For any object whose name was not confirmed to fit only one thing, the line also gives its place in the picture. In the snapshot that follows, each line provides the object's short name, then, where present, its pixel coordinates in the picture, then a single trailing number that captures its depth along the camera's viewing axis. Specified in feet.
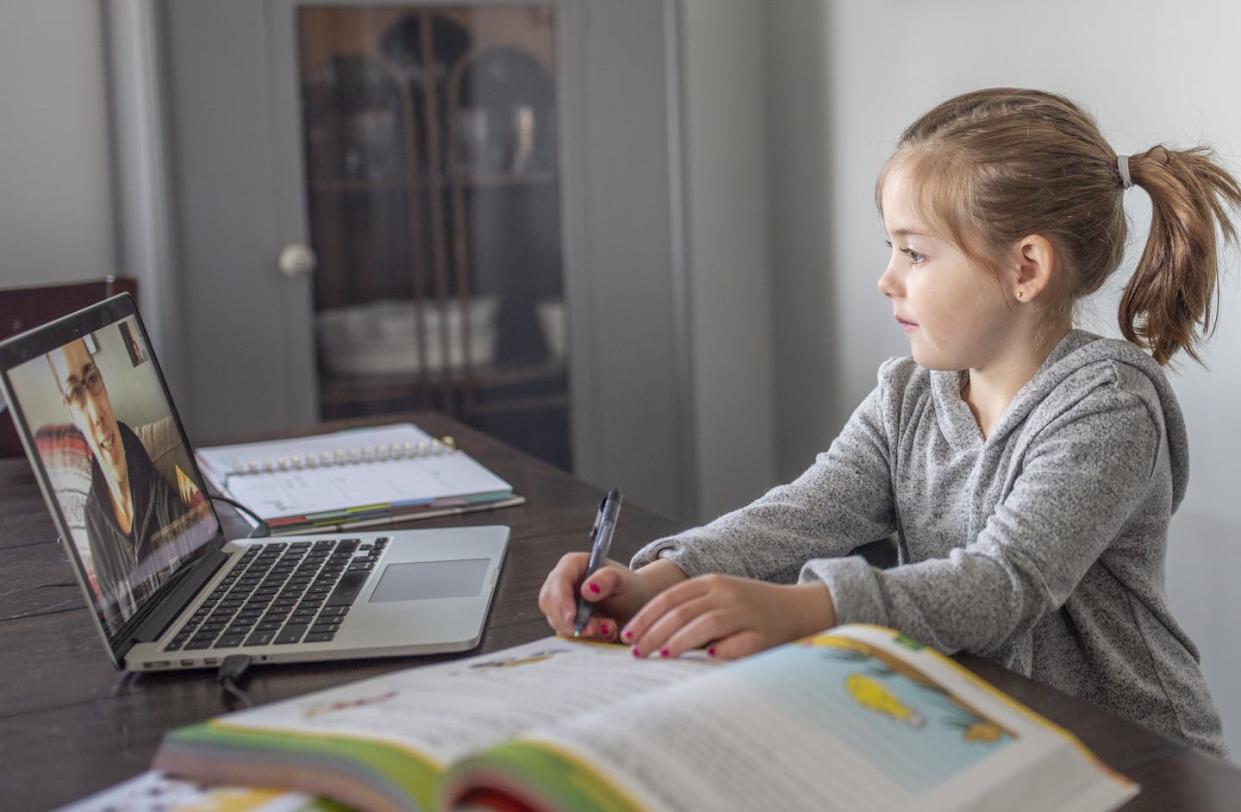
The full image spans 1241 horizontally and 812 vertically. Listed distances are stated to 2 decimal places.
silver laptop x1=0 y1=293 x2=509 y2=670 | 3.09
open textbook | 2.03
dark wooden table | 2.55
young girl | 3.36
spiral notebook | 4.58
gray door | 8.75
